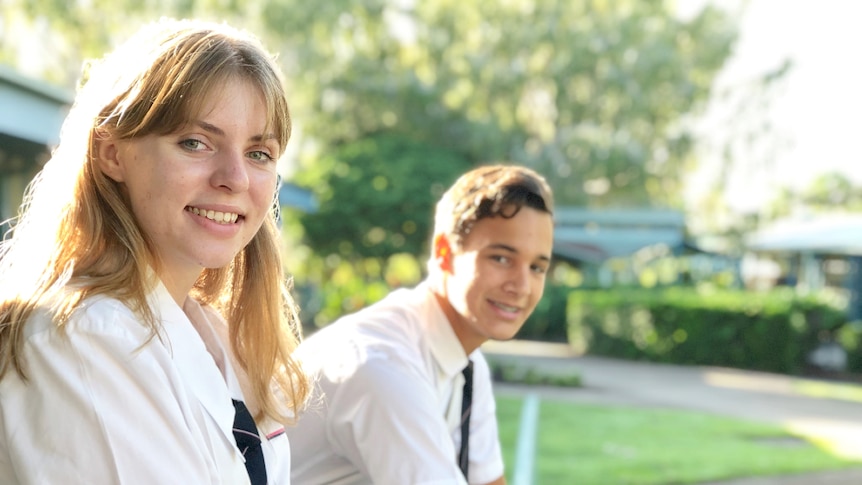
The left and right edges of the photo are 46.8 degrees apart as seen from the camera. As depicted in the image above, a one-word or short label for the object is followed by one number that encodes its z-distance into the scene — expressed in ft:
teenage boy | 7.93
